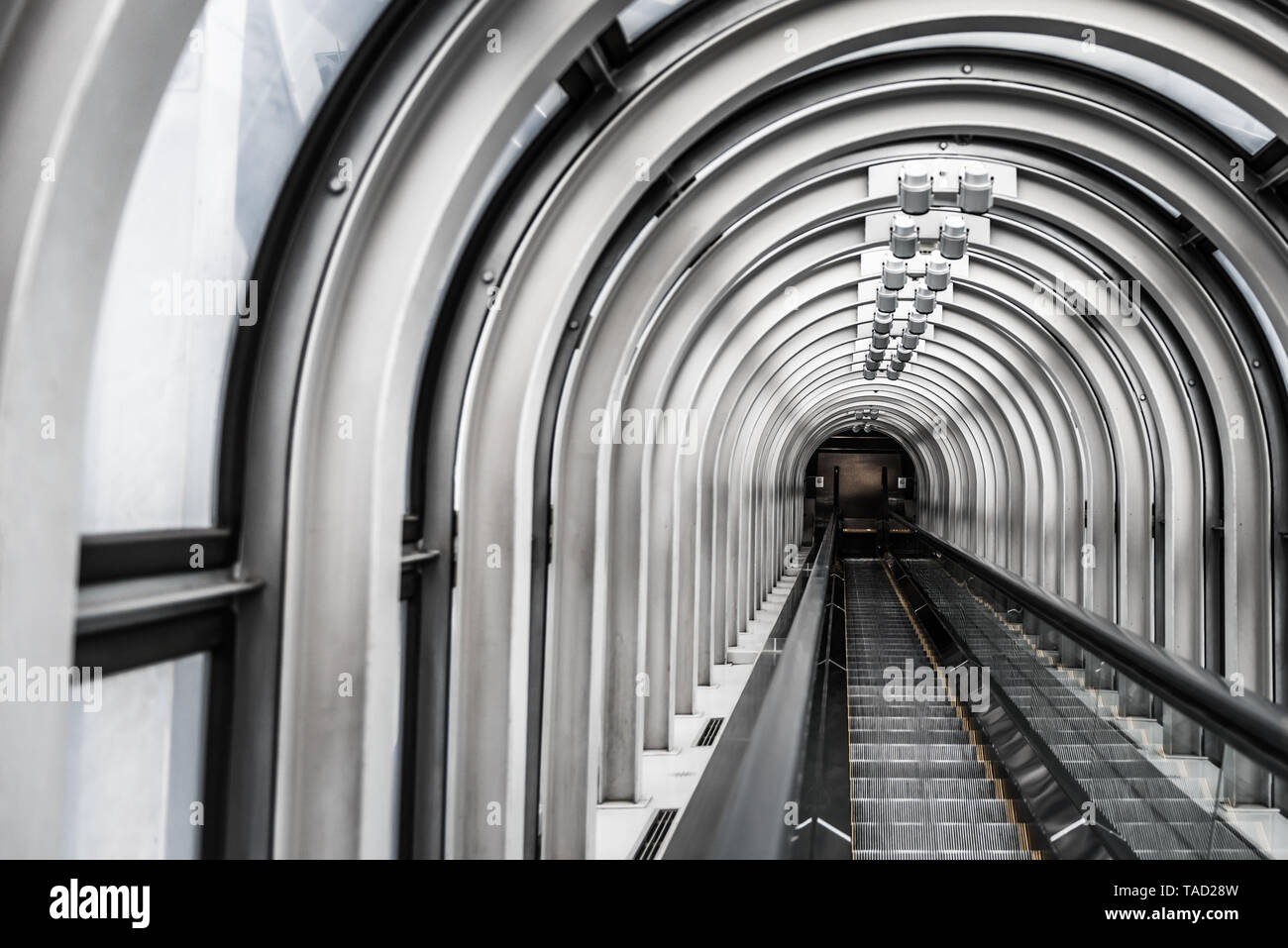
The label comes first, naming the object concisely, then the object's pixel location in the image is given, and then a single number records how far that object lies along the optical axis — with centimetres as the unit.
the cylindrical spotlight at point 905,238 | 957
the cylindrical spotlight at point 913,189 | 833
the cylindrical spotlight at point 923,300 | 1134
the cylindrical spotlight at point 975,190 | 827
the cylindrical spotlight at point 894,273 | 1032
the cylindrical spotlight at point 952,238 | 962
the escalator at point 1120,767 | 433
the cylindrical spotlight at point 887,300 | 1129
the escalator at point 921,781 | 666
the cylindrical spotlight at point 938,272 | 1046
